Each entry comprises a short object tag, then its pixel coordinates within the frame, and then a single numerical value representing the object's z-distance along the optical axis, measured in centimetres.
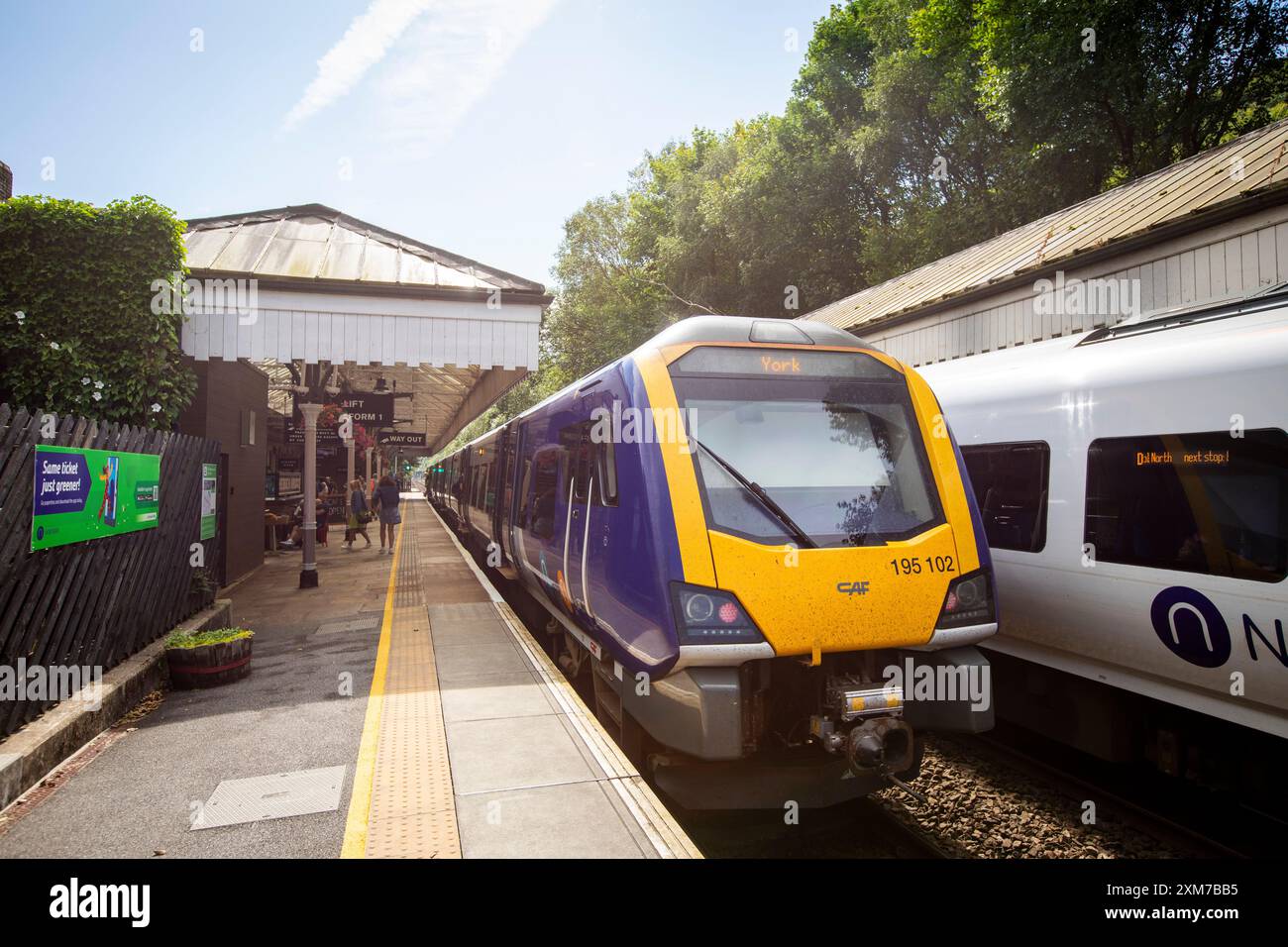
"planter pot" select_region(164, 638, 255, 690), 662
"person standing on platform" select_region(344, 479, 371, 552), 1849
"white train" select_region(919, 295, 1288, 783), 424
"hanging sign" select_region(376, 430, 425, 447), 2433
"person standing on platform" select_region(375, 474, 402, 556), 1742
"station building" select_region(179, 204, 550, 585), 980
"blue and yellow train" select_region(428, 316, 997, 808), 409
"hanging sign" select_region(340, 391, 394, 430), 1596
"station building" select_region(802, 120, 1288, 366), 698
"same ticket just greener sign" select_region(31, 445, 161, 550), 514
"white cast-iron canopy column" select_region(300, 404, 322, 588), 1210
